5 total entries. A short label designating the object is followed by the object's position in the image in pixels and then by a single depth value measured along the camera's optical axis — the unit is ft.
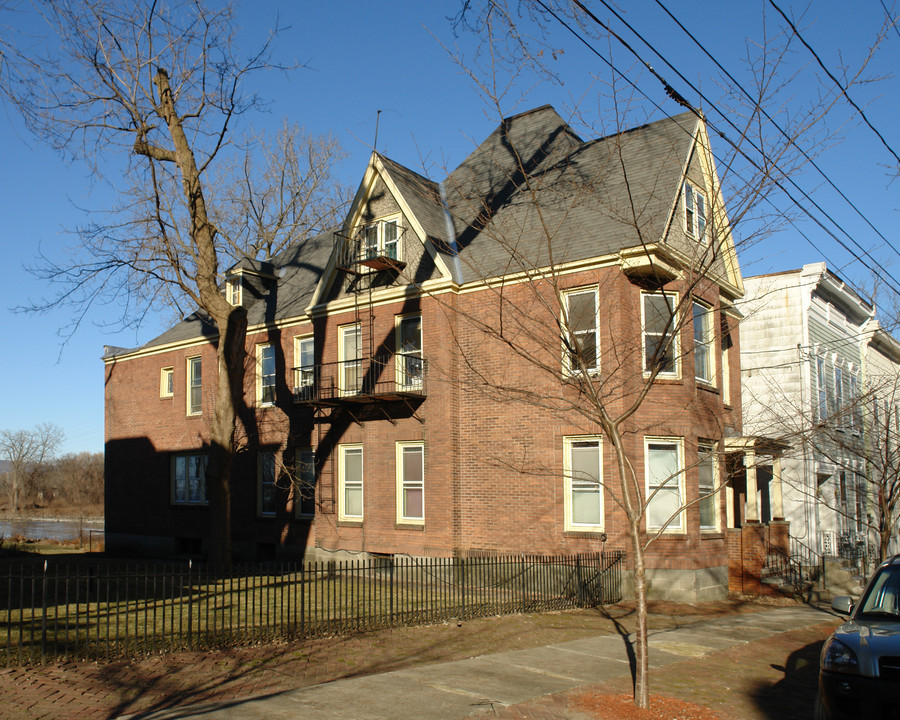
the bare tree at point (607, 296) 56.49
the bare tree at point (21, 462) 325.01
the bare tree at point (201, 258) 62.13
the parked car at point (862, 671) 21.09
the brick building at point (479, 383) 58.29
